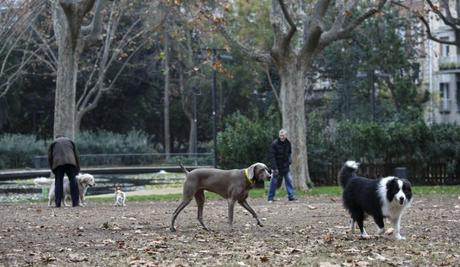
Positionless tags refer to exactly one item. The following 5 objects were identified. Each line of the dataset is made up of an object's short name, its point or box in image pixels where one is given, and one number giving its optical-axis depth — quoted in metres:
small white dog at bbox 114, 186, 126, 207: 22.95
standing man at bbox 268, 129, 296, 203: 23.94
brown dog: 15.65
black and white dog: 13.37
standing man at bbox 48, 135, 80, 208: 22.45
